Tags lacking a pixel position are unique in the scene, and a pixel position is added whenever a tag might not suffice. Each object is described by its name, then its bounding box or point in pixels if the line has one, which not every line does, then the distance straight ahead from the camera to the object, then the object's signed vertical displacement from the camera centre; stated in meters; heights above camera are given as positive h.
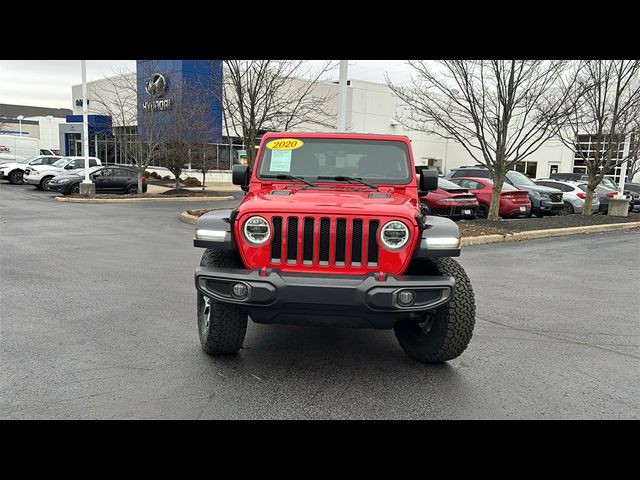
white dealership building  38.25 +3.27
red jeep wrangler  3.70 -0.81
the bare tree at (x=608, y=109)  15.11 +2.05
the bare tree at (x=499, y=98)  12.35 +1.83
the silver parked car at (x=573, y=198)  18.95 -0.90
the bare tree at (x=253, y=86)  13.99 +2.14
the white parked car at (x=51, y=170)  25.00 -0.71
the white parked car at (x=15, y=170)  27.73 -0.89
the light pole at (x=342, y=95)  12.56 +1.82
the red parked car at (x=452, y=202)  14.24 -0.91
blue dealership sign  24.94 +3.08
